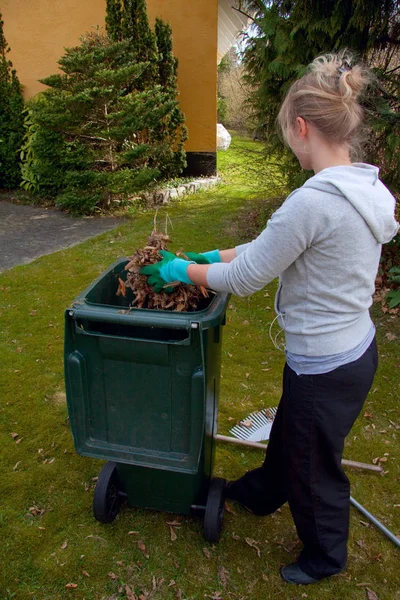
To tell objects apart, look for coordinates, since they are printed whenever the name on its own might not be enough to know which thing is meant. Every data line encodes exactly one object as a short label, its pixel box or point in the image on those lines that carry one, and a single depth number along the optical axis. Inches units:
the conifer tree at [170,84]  318.7
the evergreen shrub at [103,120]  270.5
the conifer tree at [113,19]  298.0
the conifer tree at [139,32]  299.3
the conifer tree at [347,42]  175.5
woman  57.4
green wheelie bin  70.6
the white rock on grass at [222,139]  526.4
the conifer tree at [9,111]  342.6
